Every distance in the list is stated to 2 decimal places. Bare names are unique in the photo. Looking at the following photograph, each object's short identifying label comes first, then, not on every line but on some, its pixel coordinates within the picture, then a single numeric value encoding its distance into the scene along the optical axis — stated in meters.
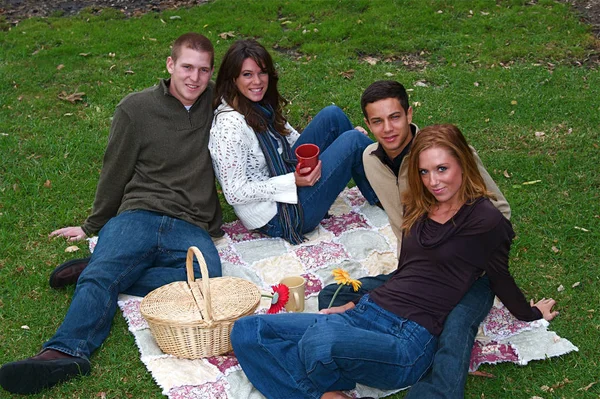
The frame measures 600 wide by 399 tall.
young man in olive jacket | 4.75
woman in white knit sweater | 5.02
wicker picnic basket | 4.02
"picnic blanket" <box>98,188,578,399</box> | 4.01
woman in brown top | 3.67
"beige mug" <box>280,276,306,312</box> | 4.46
